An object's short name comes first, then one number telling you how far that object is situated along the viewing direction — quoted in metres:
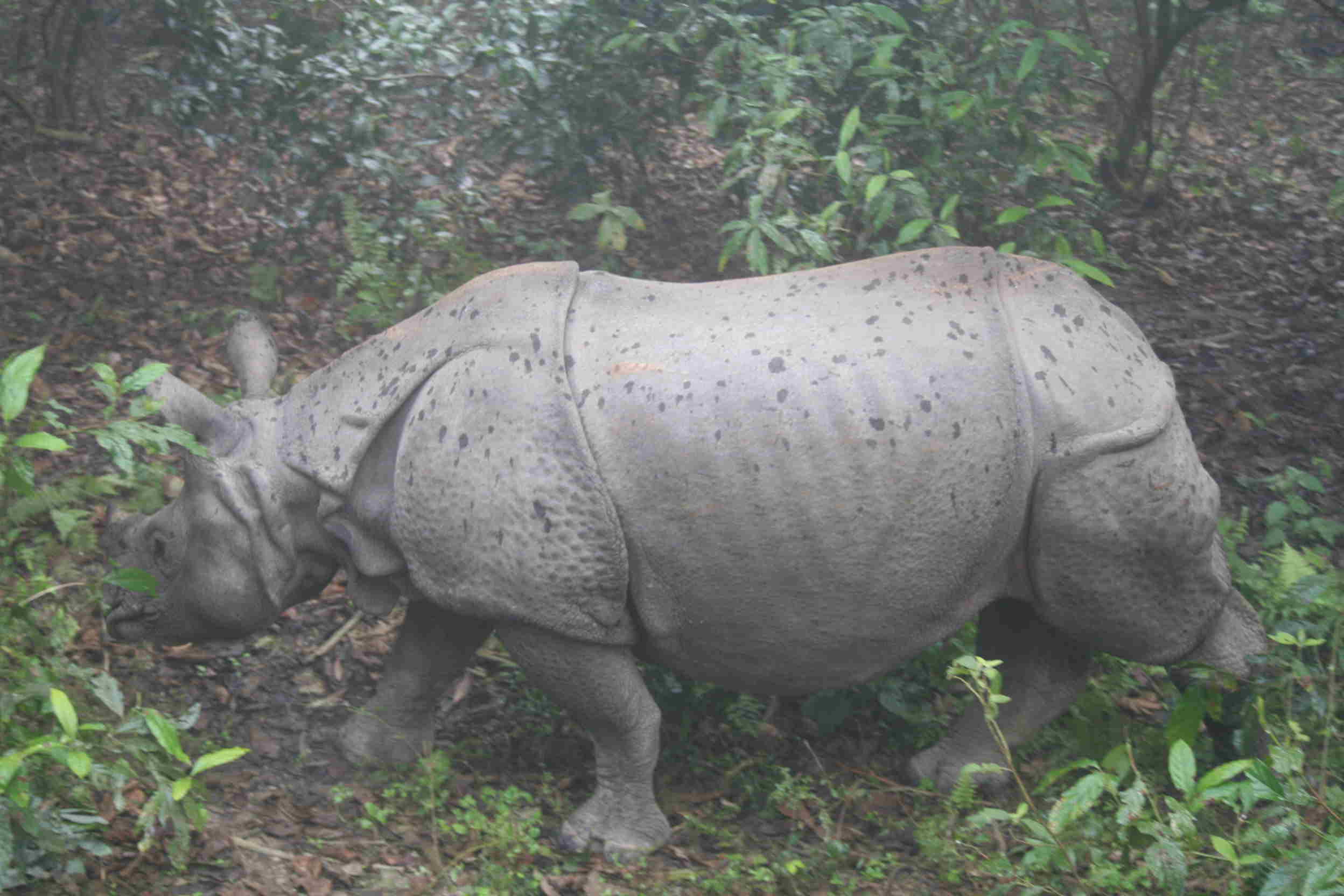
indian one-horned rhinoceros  4.32
